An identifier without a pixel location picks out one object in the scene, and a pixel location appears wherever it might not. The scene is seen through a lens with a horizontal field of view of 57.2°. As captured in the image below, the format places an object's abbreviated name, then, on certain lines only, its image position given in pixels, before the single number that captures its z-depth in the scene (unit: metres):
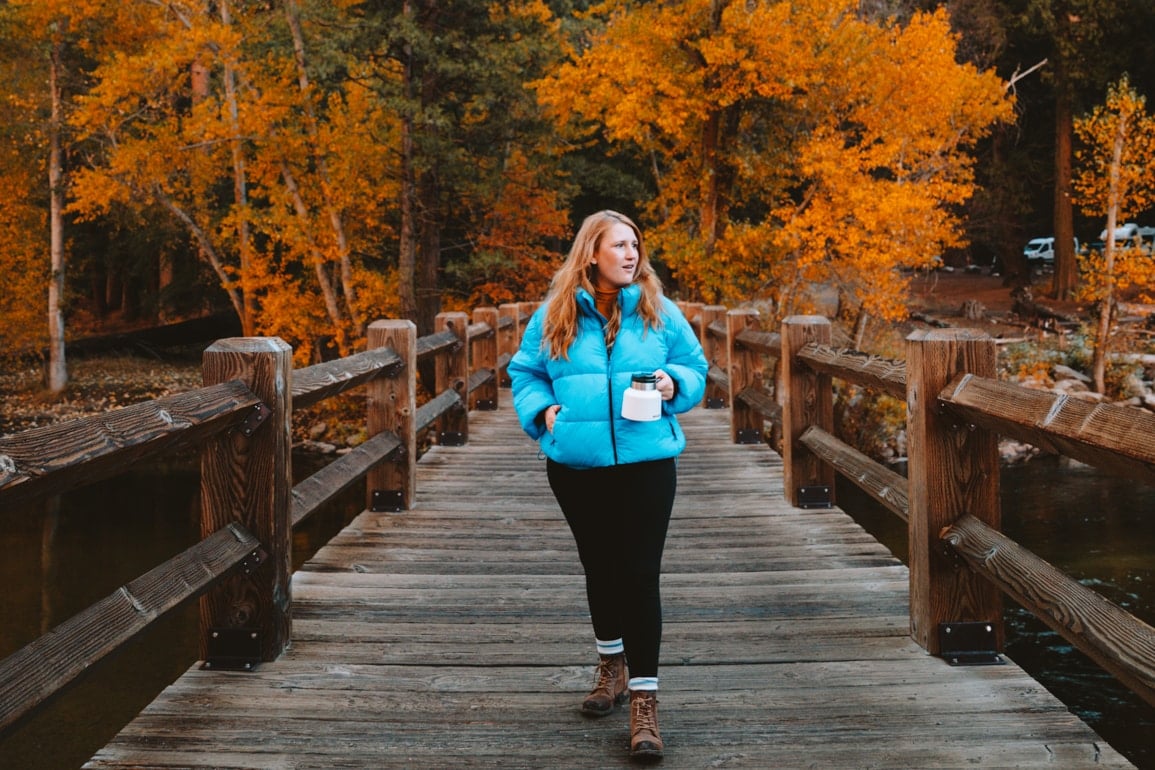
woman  3.18
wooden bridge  2.95
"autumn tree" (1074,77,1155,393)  23.00
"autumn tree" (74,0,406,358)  22.94
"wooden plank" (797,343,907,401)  4.36
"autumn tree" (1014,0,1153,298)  28.69
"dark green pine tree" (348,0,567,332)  18.91
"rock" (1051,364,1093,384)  24.41
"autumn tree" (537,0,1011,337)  20.00
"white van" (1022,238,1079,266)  43.81
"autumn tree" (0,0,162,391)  24.67
